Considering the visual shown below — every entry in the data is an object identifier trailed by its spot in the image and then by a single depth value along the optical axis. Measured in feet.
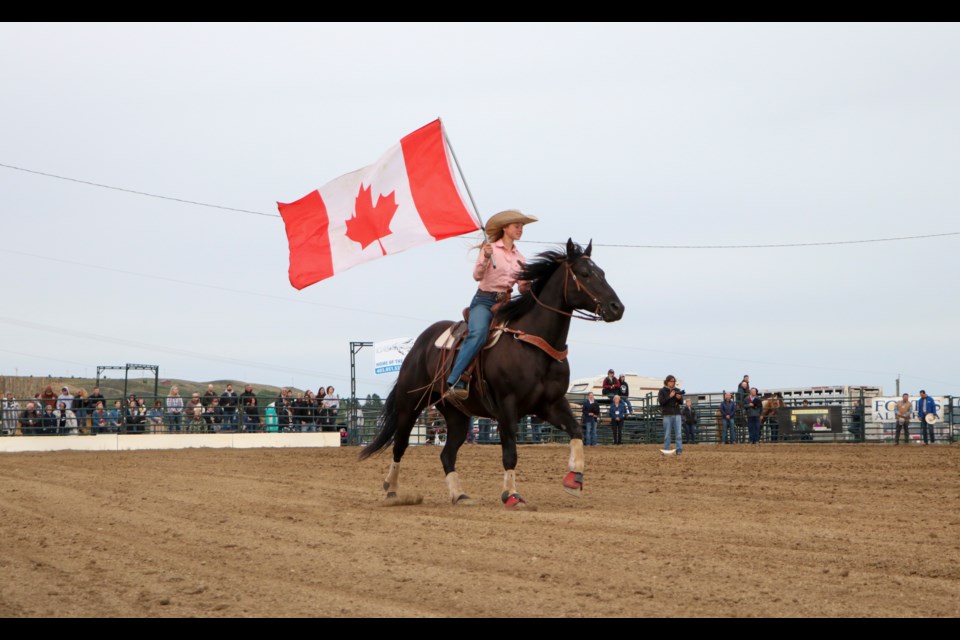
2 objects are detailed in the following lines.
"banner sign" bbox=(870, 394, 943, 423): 117.50
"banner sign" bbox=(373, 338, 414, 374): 117.39
